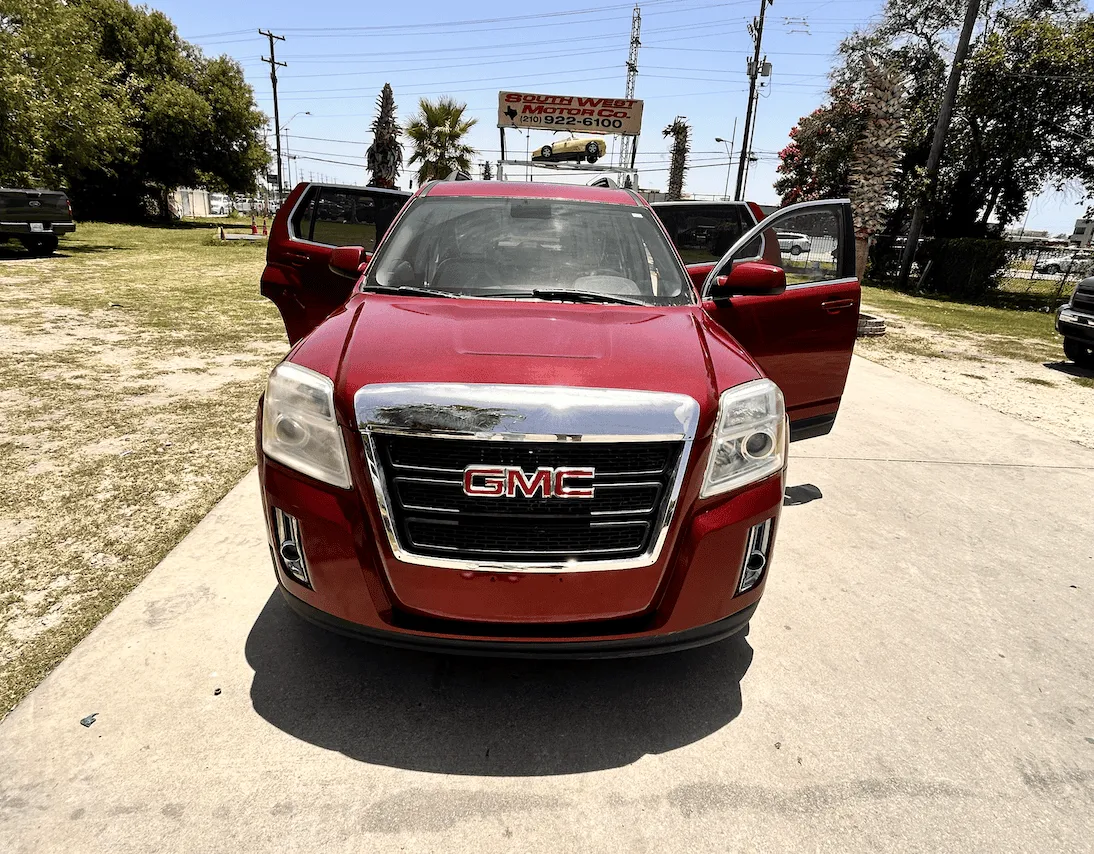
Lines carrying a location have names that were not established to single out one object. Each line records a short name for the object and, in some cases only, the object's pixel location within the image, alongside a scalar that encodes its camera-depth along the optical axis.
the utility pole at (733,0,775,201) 29.56
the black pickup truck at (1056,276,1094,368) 8.66
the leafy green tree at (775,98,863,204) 24.64
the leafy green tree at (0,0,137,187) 15.16
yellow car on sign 20.31
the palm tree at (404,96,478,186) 33.88
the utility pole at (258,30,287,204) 38.53
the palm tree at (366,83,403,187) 39.19
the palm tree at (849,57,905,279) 13.31
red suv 2.03
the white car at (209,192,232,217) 67.95
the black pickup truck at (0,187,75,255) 15.25
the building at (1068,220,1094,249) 28.50
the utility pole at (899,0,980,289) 18.73
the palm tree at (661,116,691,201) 57.69
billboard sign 17.52
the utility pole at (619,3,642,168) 51.34
